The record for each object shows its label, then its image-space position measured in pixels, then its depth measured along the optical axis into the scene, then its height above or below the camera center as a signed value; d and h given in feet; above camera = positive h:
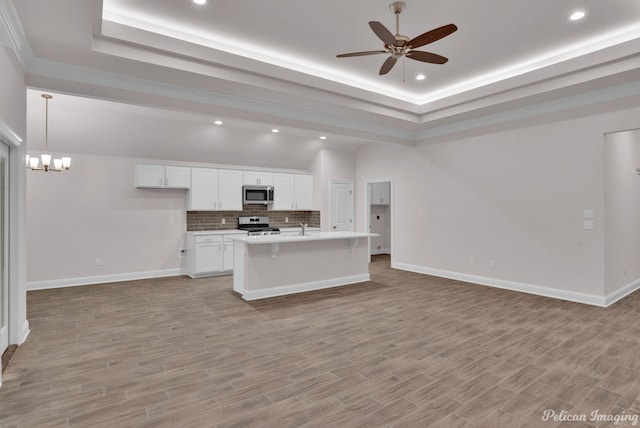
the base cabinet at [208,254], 22.04 -2.39
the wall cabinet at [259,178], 25.05 +2.91
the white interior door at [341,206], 28.53 +0.94
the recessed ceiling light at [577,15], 11.23 +6.64
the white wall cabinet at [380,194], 32.35 +2.22
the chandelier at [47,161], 15.85 +2.69
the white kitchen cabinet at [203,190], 22.93 +1.85
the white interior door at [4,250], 10.47 -1.02
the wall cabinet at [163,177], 21.45 +2.58
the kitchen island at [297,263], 16.87 -2.43
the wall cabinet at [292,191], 26.61 +2.03
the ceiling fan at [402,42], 9.27 +5.10
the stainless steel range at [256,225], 25.36 -0.58
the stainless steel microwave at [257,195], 24.82 +1.66
